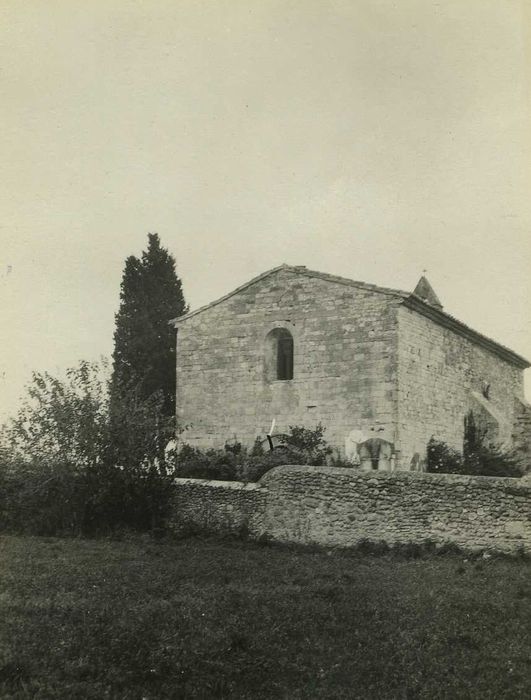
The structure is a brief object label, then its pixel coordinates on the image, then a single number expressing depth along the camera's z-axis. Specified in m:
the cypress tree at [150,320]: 24.92
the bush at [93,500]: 14.62
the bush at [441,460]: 18.50
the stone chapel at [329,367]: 17.75
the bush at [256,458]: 16.45
